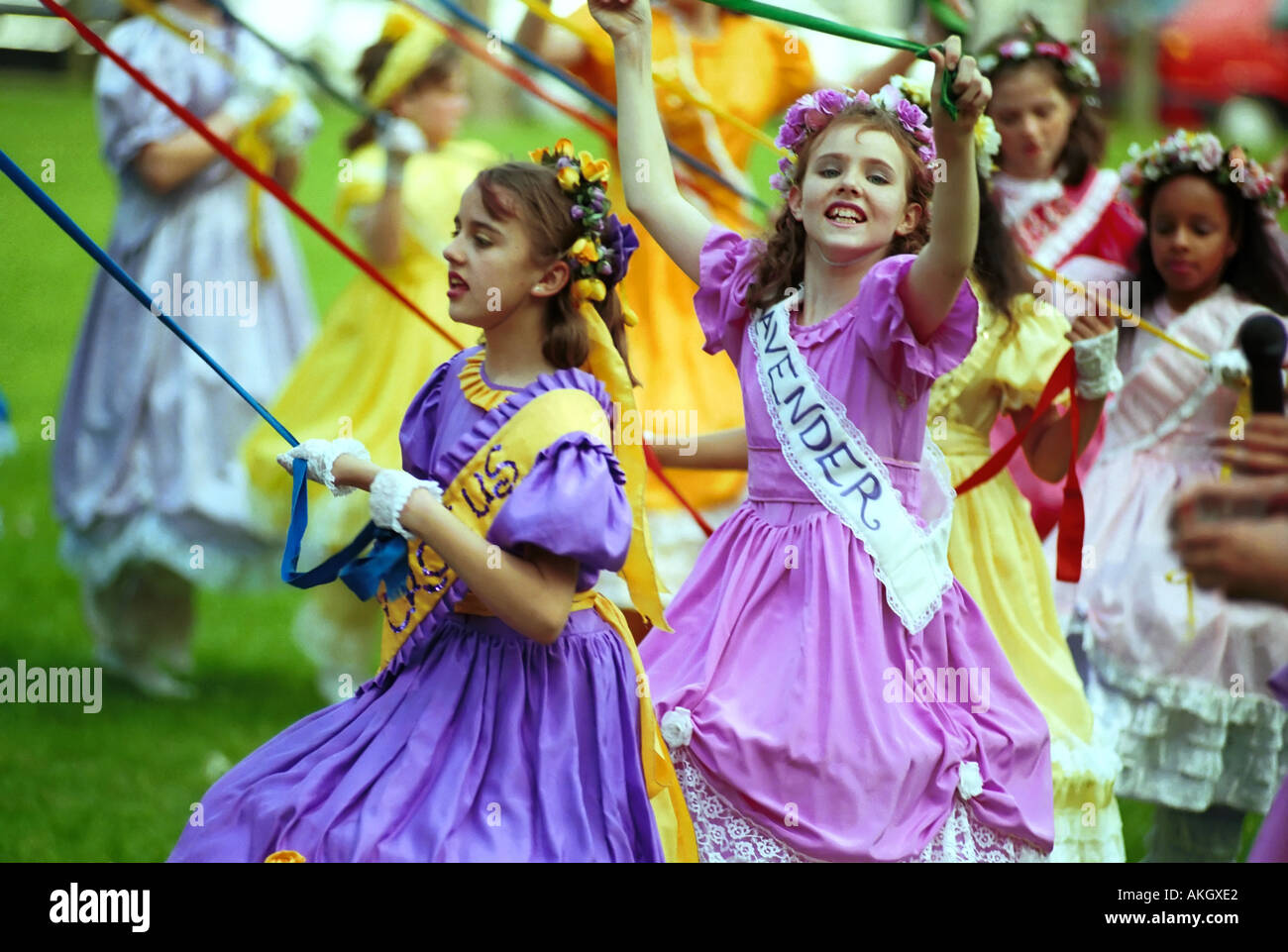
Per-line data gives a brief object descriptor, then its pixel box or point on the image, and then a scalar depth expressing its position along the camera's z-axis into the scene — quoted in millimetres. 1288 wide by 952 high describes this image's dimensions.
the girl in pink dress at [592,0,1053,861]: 6469
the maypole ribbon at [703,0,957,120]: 6383
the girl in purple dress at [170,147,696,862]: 5648
